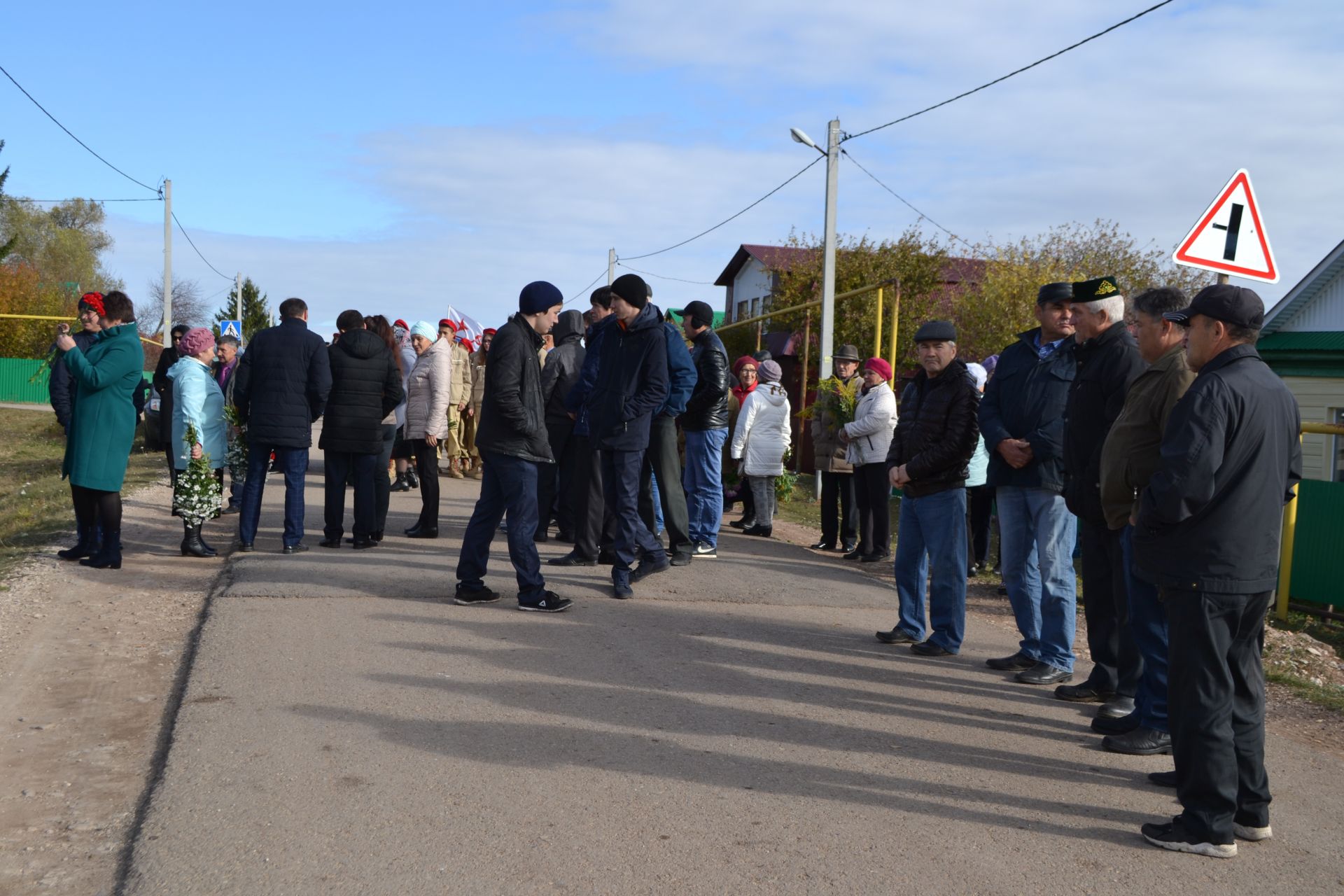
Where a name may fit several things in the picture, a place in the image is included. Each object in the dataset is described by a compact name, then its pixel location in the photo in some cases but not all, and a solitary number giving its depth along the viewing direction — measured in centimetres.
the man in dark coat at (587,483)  891
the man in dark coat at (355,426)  952
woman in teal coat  823
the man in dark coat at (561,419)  1005
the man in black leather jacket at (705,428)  985
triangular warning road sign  730
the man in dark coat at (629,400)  782
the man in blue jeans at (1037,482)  618
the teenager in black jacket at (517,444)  724
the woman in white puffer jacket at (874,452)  1030
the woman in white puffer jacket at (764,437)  1187
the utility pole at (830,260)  1698
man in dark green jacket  500
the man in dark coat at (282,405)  923
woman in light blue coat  925
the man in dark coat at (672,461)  870
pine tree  9919
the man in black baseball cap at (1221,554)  403
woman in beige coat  1050
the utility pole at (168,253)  3803
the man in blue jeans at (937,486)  665
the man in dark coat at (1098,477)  562
